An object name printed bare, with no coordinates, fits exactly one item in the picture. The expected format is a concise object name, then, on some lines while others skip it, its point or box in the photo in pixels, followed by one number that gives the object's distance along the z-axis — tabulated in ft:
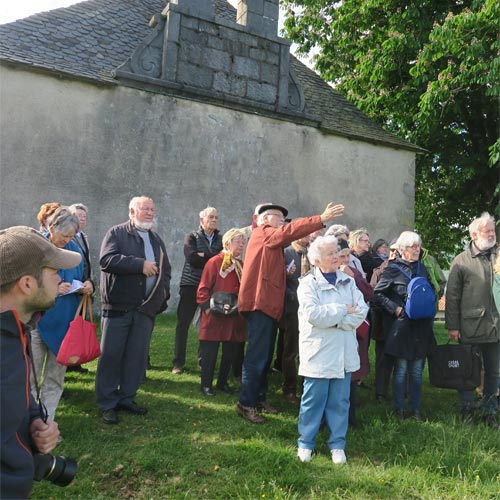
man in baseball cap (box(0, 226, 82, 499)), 5.75
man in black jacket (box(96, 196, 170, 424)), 15.34
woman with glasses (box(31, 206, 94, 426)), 13.69
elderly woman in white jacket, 13.50
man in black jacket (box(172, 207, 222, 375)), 21.29
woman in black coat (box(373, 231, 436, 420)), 17.58
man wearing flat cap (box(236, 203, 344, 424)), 15.75
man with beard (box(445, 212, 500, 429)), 17.71
